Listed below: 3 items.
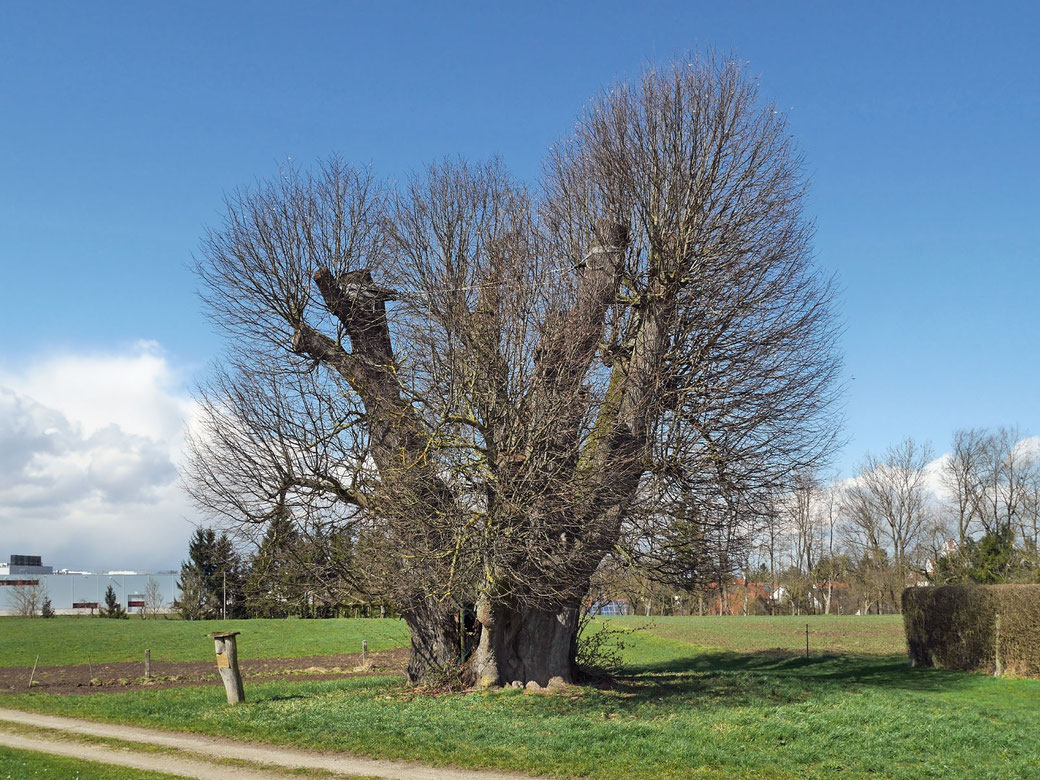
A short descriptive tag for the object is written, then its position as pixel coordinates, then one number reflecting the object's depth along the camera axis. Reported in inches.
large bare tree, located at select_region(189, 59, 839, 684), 568.1
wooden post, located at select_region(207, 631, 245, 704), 622.2
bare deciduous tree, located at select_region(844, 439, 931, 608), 2245.3
